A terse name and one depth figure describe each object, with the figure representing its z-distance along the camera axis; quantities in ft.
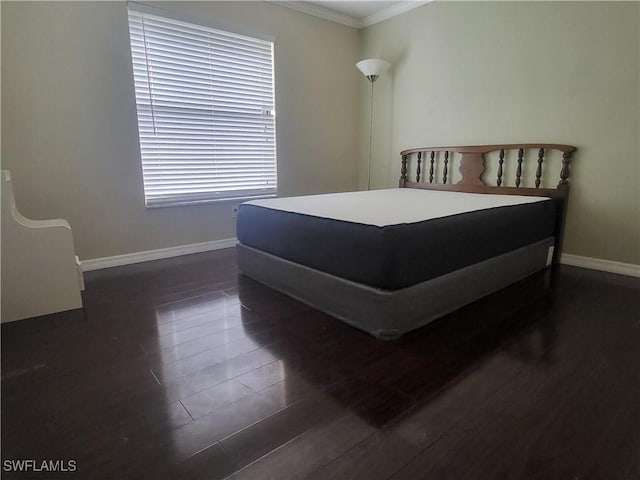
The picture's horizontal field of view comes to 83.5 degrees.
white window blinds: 9.28
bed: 5.31
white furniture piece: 5.98
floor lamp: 11.58
